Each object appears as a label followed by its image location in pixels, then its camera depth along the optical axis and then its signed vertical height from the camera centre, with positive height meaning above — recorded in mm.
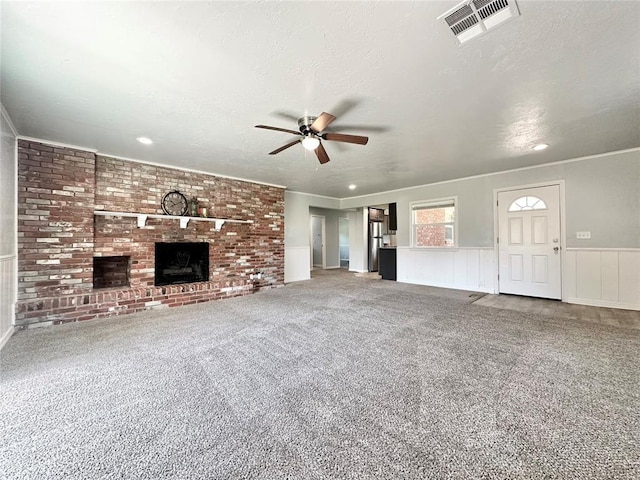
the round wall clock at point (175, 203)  4398 +733
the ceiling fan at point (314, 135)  2545 +1182
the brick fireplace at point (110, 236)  3250 +122
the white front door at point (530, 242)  4426 -22
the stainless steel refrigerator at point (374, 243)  8414 -43
